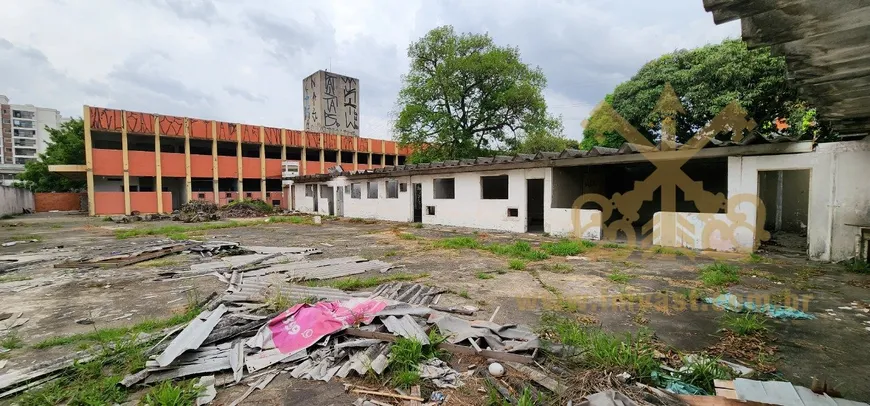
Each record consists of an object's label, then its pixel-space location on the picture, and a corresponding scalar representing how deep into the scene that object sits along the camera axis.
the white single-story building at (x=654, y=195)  7.39
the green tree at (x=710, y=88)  14.00
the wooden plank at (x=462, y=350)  3.18
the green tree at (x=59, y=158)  26.97
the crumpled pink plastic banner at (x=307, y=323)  3.62
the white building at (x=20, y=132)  73.44
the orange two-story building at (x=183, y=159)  22.11
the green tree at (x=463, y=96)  22.22
